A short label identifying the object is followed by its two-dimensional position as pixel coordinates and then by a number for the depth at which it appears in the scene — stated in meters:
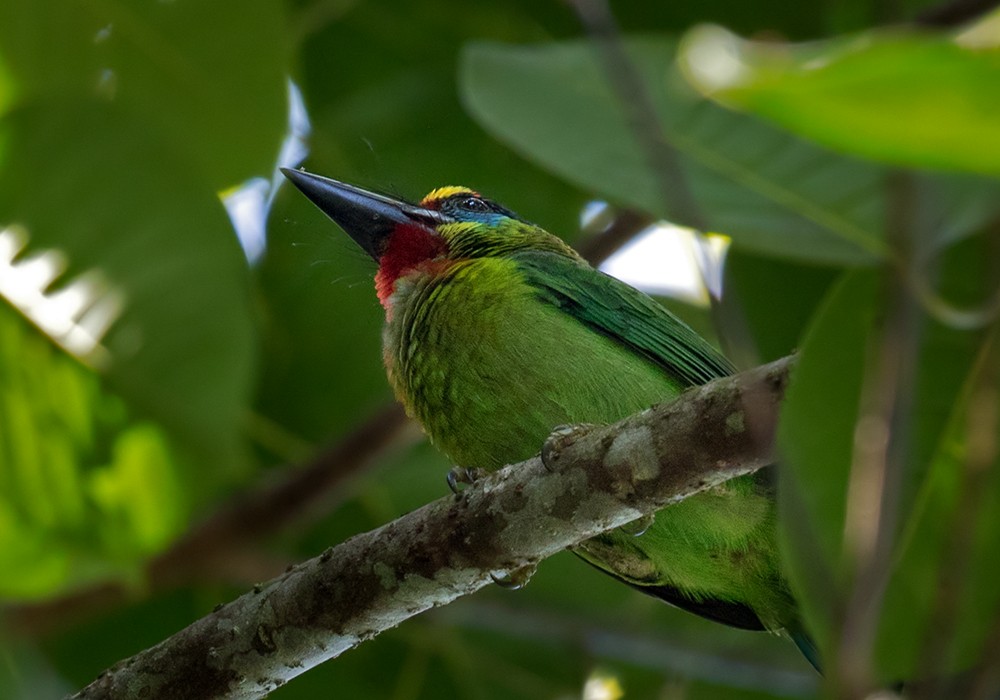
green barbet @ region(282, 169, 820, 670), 5.86
